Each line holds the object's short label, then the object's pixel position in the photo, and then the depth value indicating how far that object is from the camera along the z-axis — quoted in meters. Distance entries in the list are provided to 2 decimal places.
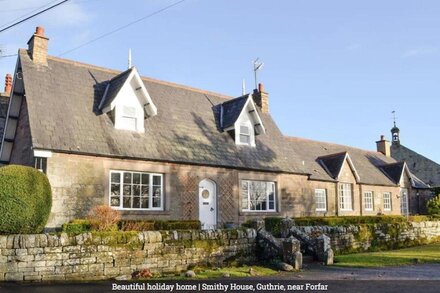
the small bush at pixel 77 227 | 15.02
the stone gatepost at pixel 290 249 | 15.19
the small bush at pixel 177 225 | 16.98
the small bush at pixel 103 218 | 15.05
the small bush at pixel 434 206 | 34.25
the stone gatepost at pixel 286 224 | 18.65
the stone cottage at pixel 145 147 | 18.58
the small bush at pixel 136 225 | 15.77
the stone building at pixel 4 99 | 27.68
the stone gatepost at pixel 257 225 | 17.80
